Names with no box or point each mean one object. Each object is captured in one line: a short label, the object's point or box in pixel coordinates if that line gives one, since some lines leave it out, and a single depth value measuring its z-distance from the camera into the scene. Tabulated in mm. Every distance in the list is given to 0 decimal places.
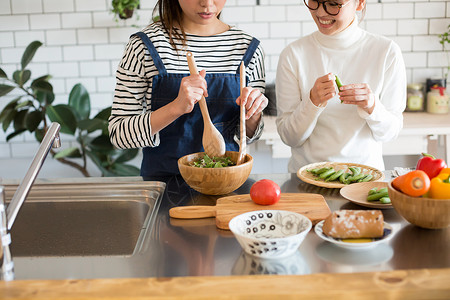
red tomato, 1471
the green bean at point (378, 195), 1486
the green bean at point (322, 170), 1757
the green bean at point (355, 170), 1740
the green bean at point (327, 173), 1722
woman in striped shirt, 1903
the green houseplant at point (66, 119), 3457
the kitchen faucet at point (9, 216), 1122
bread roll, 1226
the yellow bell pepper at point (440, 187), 1244
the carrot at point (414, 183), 1236
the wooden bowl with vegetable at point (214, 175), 1536
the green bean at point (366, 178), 1692
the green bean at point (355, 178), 1701
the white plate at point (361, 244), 1190
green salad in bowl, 1604
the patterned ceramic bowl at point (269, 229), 1149
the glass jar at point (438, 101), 3670
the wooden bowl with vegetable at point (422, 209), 1250
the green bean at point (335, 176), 1710
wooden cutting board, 1398
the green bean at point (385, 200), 1452
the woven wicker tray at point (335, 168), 1673
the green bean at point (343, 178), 1690
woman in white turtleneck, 2043
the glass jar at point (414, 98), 3738
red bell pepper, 1377
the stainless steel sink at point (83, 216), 1617
